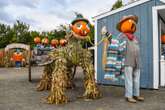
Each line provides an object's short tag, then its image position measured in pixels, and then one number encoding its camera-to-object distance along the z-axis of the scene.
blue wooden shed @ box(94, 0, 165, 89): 9.09
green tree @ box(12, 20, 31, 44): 34.88
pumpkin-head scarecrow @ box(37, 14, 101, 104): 7.17
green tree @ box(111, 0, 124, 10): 27.48
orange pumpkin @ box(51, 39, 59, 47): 11.64
